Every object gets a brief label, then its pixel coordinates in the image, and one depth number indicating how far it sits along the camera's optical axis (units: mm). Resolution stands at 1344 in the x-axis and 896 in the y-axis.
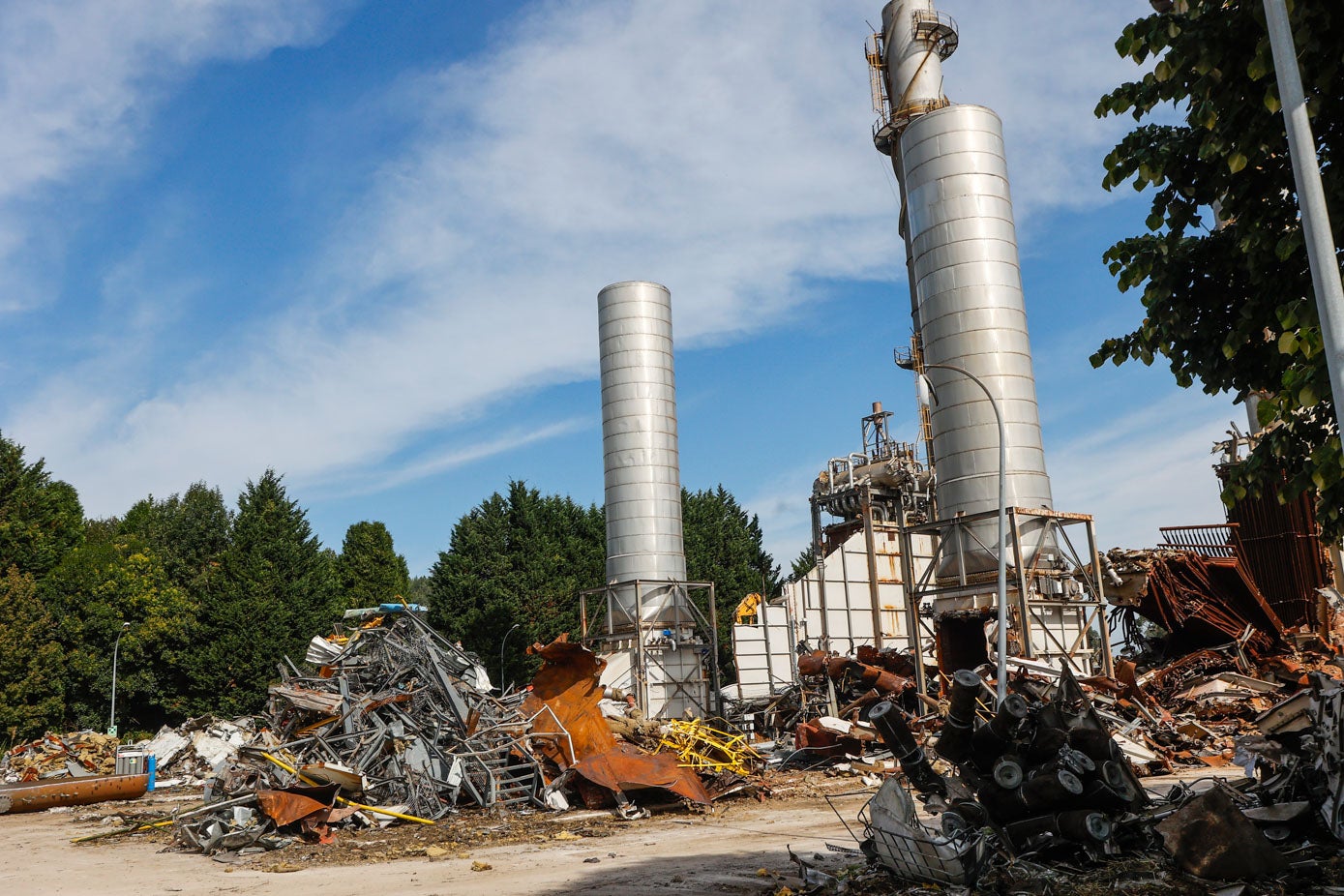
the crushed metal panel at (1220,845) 8039
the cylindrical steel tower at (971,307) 24688
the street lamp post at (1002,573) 14885
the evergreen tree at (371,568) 62938
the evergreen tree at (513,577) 54094
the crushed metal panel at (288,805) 15008
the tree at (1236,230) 6930
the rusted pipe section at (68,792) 24219
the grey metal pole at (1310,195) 6473
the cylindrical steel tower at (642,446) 37188
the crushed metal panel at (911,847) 8430
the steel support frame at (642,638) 35344
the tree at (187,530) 56781
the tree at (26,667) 42219
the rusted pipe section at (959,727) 9508
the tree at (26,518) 45969
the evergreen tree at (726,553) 60500
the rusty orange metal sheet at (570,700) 18781
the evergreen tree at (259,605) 45781
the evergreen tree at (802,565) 67750
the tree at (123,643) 47031
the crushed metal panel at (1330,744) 8793
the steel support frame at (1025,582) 22828
